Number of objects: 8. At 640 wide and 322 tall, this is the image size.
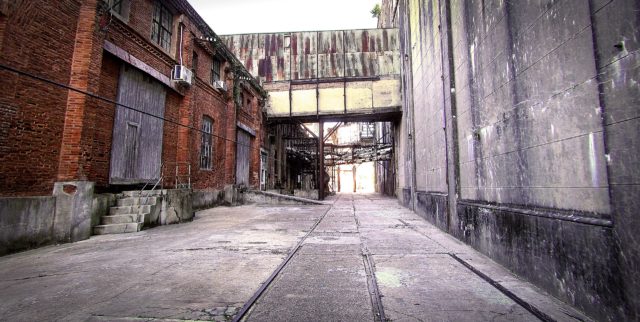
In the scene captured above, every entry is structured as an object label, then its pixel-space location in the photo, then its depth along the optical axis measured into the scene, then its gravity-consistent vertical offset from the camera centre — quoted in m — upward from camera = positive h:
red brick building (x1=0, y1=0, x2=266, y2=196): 5.31 +2.35
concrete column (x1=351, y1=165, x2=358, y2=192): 47.91 +0.70
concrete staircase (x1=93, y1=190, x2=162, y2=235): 6.77 -0.70
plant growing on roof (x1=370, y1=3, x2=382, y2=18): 30.42 +18.72
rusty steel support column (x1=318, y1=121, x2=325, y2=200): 18.15 +1.57
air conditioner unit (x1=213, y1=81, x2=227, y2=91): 13.27 +4.60
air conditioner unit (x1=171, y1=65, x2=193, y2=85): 10.20 +3.92
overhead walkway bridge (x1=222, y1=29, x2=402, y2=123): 18.12 +7.46
